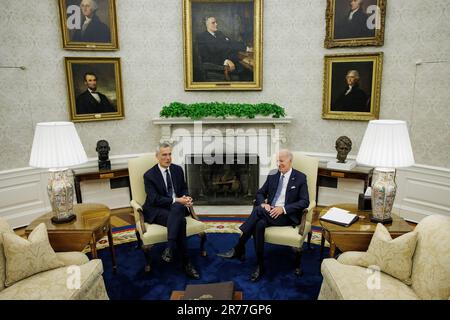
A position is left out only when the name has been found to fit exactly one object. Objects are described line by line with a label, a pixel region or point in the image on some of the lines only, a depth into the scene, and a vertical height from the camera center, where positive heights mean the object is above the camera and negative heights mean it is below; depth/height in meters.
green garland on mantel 5.80 -0.10
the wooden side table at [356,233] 3.26 -1.24
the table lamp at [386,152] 3.17 -0.46
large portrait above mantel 5.78 +1.02
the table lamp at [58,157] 3.29 -0.49
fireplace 6.14 -1.35
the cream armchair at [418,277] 2.44 -1.35
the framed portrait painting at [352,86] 5.42 +0.26
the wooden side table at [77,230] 3.36 -1.22
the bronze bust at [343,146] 5.51 -0.70
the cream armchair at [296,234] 3.73 -1.43
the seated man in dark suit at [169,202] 3.83 -1.15
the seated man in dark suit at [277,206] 3.82 -1.19
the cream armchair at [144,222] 3.86 -1.38
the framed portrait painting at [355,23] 5.23 +1.24
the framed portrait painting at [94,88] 5.50 +0.28
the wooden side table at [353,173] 5.28 -1.11
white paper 3.50 -1.18
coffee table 2.51 -1.41
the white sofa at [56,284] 2.62 -1.41
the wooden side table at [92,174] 5.31 -1.08
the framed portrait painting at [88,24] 5.31 +1.29
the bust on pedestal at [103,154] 5.53 -0.78
